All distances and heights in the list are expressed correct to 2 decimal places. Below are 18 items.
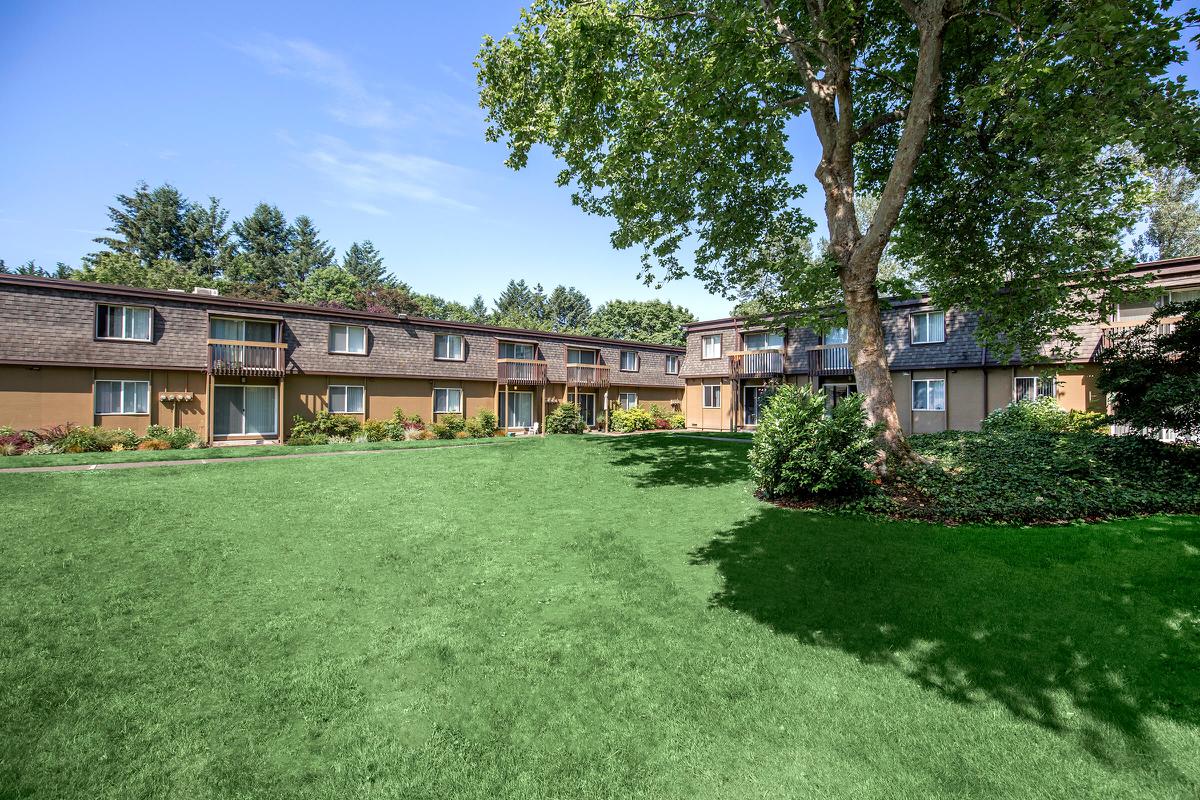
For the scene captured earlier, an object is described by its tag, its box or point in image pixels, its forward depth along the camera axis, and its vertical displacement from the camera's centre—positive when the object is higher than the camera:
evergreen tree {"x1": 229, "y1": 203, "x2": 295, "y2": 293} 56.94 +19.12
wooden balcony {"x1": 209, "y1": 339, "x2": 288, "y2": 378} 19.87 +1.82
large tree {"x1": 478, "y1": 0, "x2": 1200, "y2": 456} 7.73 +5.57
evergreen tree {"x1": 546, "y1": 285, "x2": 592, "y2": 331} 83.31 +15.85
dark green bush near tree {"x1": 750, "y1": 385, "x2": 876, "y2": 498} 9.27 -0.79
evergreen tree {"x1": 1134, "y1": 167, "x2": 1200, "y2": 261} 31.35 +12.09
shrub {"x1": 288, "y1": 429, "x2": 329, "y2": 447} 20.67 -1.39
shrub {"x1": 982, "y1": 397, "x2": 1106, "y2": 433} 16.23 -0.34
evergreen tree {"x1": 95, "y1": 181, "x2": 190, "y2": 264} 52.41 +18.66
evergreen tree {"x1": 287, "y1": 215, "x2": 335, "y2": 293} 63.38 +19.40
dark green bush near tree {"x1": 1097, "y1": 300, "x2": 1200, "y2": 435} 8.58 +0.57
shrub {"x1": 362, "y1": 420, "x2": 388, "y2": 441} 21.89 -1.12
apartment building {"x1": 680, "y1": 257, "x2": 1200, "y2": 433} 18.50 +1.83
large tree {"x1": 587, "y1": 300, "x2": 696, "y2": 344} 59.78 +10.31
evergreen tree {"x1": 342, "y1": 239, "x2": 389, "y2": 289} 70.94 +20.11
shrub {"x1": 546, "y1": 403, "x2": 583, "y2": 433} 26.70 -0.75
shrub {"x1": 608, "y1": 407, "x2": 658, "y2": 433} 29.38 -0.82
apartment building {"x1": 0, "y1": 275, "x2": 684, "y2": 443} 17.30 +1.70
